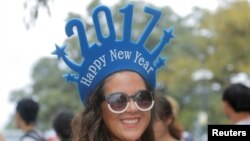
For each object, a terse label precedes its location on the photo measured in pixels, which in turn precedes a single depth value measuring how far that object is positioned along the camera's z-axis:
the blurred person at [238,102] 5.16
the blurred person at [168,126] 5.07
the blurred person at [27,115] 6.44
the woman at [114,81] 3.01
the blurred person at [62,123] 5.79
